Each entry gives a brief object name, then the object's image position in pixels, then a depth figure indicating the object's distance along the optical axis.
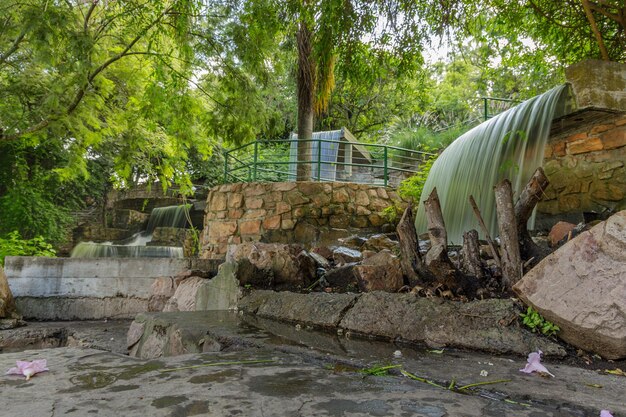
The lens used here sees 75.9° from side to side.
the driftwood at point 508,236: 2.70
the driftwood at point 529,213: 2.80
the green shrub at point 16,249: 7.14
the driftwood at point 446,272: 2.77
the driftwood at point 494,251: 2.88
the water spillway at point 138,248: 10.01
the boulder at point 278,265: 4.13
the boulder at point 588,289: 1.89
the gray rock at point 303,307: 2.86
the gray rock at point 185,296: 4.45
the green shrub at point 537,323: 2.08
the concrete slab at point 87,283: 5.04
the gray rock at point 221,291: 3.97
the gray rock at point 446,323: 2.07
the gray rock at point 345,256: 4.81
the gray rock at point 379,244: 5.75
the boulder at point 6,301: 4.64
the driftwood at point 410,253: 3.12
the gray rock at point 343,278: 3.72
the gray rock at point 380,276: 3.16
